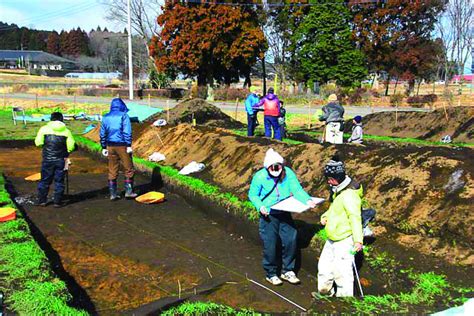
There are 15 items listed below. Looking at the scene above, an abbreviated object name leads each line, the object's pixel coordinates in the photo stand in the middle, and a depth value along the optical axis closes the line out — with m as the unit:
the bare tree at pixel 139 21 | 53.00
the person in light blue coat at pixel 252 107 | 13.16
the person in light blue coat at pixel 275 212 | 5.19
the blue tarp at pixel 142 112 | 19.80
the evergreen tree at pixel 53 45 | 120.56
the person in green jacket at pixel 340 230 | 4.71
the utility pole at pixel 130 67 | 36.03
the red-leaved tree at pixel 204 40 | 37.44
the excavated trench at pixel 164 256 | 5.08
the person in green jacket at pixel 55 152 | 8.35
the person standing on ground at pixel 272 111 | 12.14
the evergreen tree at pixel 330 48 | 39.38
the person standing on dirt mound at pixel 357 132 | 11.06
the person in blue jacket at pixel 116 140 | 8.82
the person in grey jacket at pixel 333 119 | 10.04
